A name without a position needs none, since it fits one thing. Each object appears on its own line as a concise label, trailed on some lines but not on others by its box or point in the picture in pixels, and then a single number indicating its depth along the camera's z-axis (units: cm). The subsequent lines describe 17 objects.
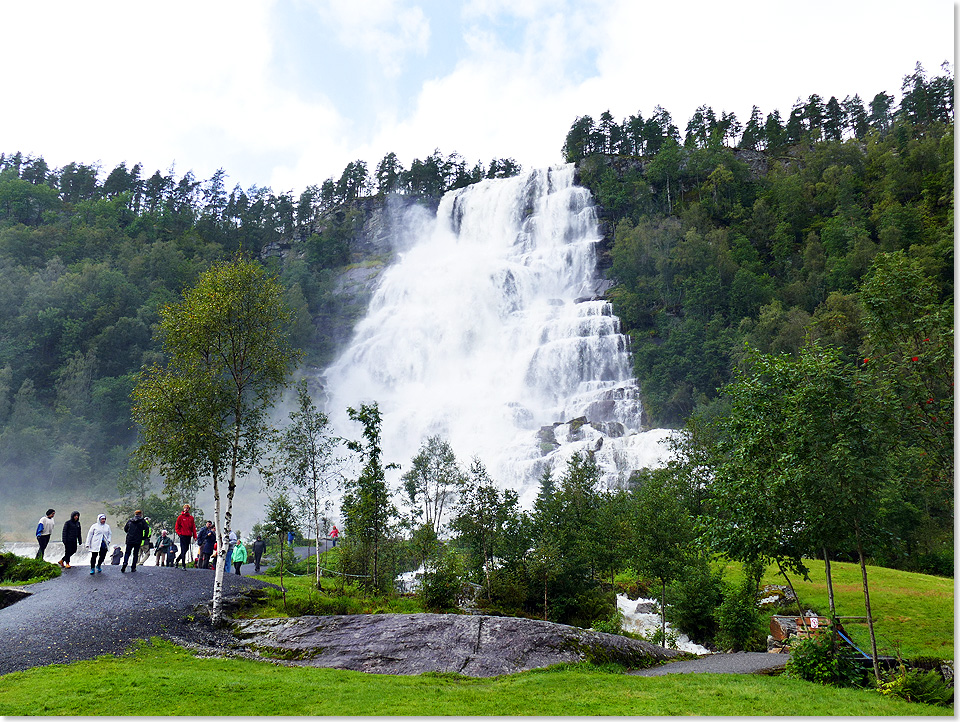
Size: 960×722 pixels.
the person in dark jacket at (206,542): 2509
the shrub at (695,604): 2147
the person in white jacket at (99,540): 1988
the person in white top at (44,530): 1950
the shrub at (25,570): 2003
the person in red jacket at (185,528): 2089
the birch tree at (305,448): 2594
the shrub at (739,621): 1936
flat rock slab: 1327
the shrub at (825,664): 1214
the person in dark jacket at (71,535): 1984
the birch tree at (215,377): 1816
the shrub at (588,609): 2081
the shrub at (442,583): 2044
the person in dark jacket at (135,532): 1998
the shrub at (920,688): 1058
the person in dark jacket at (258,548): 2945
